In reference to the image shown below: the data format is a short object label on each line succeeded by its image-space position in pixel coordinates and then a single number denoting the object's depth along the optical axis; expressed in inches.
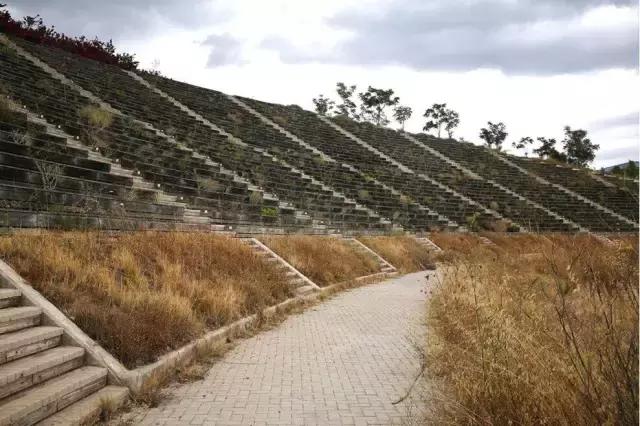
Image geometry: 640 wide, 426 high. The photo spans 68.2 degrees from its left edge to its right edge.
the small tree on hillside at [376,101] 2790.4
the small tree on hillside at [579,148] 2640.3
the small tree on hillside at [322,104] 2807.6
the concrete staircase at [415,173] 1254.9
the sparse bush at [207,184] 649.6
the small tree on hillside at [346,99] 2807.6
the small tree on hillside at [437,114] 2967.5
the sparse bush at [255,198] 702.2
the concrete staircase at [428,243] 944.7
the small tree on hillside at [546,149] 2591.5
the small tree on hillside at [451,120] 2974.9
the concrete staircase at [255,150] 789.9
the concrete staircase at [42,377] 165.8
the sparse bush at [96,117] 650.8
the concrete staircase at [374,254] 724.0
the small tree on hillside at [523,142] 3002.0
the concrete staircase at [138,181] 544.7
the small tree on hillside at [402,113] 2871.6
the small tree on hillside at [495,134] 3056.1
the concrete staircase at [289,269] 476.4
